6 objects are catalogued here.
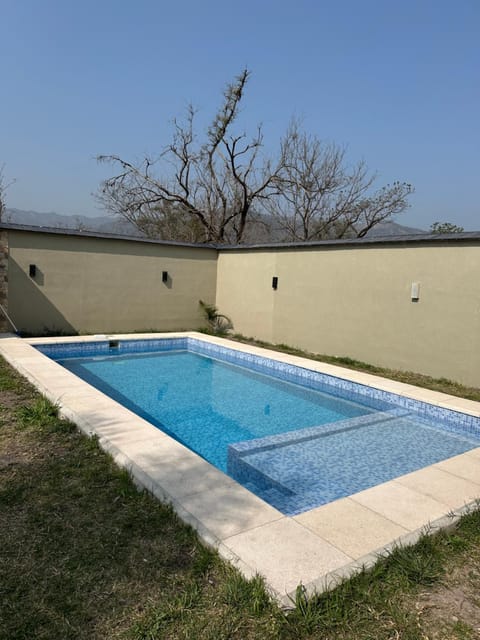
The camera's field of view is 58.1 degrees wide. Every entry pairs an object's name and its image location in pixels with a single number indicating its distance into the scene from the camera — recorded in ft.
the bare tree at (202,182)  57.93
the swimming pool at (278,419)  12.86
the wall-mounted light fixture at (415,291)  24.53
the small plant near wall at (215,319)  39.04
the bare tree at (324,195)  59.72
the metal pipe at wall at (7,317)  29.60
